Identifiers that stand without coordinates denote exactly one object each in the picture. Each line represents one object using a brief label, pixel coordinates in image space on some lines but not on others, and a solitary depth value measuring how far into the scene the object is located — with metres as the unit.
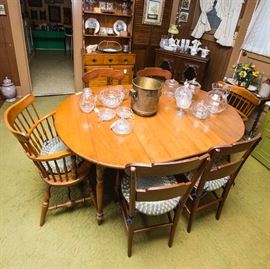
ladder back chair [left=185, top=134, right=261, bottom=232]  1.32
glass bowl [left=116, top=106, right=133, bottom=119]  1.74
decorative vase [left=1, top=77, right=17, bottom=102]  3.39
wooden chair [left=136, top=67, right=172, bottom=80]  2.58
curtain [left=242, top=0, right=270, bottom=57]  2.74
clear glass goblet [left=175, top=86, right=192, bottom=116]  1.87
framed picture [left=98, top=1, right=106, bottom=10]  3.54
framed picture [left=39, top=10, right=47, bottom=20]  7.12
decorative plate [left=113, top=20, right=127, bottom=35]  3.78
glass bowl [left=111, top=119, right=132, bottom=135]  1.54
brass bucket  1.64
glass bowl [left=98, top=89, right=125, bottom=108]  1.86
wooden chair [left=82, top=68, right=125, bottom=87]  2.31
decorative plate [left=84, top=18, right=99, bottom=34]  3.58
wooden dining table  1.33
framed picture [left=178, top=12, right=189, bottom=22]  3.87
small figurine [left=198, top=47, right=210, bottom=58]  3.55
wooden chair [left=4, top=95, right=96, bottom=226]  1.38
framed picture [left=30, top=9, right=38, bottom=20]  7.03
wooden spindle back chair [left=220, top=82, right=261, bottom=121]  2.18
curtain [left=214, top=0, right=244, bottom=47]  3.11
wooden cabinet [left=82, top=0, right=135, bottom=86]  3.52
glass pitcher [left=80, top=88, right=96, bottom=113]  1.77
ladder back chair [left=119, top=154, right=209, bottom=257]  1.10
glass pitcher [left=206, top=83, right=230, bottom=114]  1.95
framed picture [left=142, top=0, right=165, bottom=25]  3.60
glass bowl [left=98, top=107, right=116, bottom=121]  1.68
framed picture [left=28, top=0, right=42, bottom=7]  6.86
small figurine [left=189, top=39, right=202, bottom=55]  3.62
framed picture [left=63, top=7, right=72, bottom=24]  7.26
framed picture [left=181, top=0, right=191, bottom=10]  3.78
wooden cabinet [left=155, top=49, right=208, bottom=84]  3.54
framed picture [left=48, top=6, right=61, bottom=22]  7.18
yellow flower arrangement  2.74
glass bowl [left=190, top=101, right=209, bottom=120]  1.81
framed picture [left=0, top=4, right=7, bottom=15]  3.04
